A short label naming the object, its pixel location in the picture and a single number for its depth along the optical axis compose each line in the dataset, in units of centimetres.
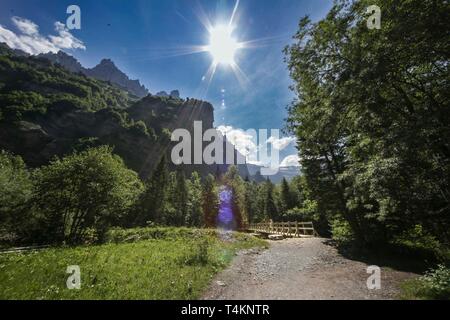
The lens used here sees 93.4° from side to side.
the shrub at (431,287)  600
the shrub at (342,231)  1545
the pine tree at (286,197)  6363
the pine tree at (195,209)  6386
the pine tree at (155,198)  5226
